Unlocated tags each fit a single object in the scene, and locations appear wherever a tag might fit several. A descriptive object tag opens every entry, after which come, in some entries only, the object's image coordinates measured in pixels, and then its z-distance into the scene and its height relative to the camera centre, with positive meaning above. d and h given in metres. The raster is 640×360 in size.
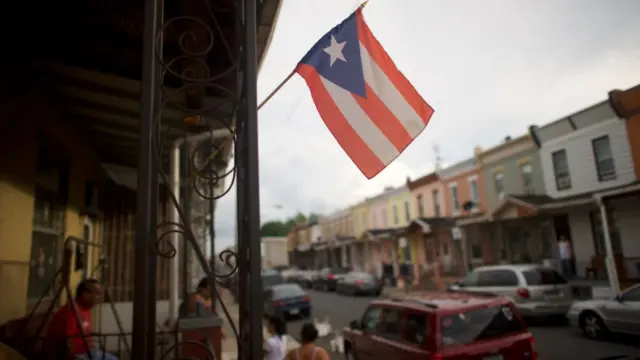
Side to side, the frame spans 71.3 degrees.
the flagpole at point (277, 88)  3.18 +1.24
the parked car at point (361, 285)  26.20 -1.61
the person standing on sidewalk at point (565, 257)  20.83 -0.51
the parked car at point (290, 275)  41.91 -1.29
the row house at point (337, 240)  50.45 +2.07
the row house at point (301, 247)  66.19 +2.02
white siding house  18.77 +3.31
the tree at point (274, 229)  113.32 +8.48
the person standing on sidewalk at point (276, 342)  6.07 -1.08
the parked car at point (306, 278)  37.59 -1.51
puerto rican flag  3.28 +1.17
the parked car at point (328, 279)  31.95 -1.40
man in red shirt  3.85 -0.46
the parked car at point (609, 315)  10.37 -1.72
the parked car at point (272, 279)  27.25 -1.01
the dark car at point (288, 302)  18.23 -1.66
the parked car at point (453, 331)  5.76 -1.06
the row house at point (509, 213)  23.36 +1.87
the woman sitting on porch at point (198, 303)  6.78 -0.59
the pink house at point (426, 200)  32.75 +4.02
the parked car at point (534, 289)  13.40 -1.25
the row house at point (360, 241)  45.34 +1.67
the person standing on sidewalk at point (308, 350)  4.96 -0.99
